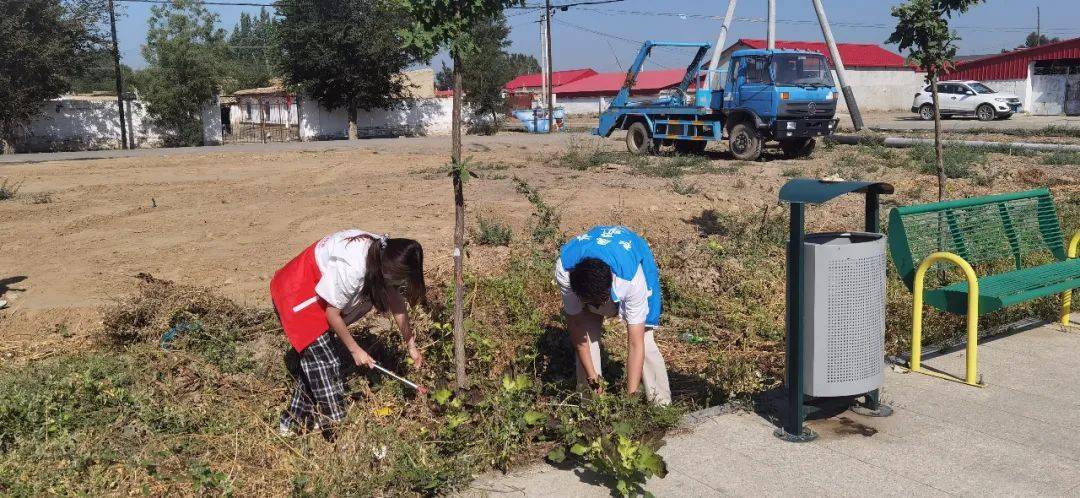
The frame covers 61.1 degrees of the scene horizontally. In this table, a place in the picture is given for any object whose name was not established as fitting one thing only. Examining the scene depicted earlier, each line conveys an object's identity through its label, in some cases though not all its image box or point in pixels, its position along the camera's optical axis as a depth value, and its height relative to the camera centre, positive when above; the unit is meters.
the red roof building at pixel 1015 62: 42.84 +3.31
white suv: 34.41 +1.08
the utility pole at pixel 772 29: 27.68 +3.19
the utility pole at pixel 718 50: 19.80 +2.29
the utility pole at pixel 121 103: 33.92 +1.58
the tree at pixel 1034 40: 89.56 +8.76
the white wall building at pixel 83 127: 33.16 +0.70
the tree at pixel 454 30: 4.22 +0.51
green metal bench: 5.49 -0.81
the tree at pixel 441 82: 82.20 +5.26
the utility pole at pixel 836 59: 27.02 +2.24
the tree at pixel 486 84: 43.88 +2.64
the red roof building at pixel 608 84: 63.00 +3.70
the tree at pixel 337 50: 34.97 +3.52
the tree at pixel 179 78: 34.94 +2.56
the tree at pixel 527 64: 119.35 +9.92
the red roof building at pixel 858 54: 53.03 +4.79
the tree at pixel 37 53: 29.52 +3.12
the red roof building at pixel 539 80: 74.81 +4.82
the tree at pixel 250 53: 40.95 +10.42
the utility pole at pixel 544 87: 48.41 +2.94
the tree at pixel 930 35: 9.34 +0.99
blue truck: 17.80 +0.55
